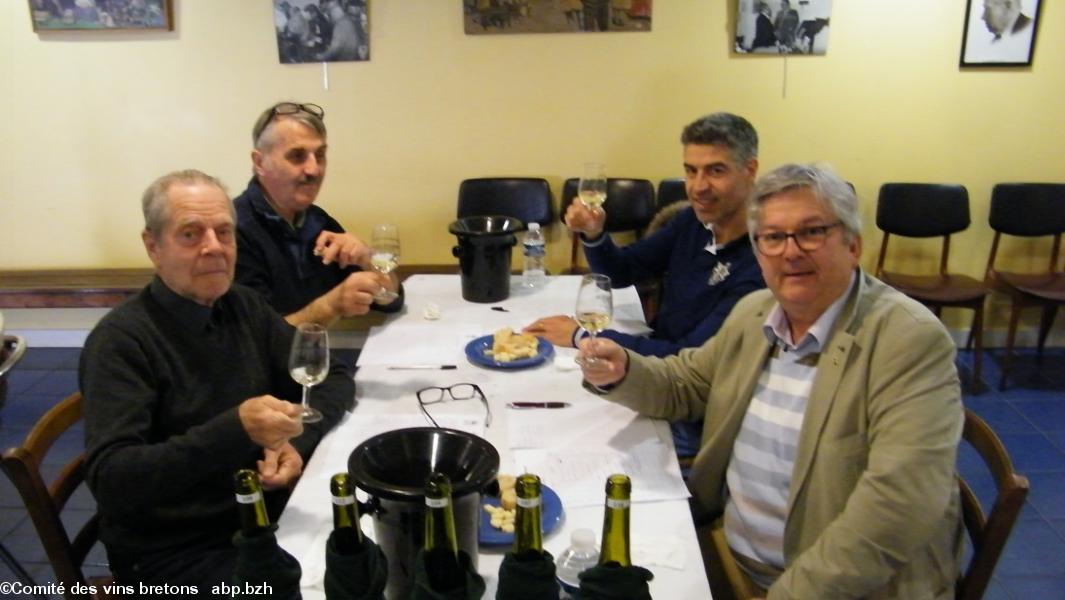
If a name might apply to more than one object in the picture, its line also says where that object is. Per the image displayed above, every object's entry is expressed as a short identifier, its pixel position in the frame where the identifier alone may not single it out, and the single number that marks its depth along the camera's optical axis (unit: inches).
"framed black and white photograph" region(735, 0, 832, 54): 154.8
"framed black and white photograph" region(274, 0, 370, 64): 158.4
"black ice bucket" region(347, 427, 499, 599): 42.4
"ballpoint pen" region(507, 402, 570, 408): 73.5
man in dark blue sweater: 84.8
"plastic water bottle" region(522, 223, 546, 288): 118.3
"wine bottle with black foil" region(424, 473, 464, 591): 38.7
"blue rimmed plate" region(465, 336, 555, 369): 82.4
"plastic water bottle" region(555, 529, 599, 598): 48.6
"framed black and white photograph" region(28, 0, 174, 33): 159.8
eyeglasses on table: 75.3
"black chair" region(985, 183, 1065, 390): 157.4
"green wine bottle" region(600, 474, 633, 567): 40.2
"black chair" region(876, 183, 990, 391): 157.6
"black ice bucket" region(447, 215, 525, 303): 103.3
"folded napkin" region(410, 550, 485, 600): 37.6
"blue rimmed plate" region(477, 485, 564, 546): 51.4
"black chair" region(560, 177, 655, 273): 162.9
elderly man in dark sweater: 55.1
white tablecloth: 51.5
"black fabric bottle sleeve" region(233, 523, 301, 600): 39.4
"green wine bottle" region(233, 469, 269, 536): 39.7
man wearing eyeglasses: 51.3
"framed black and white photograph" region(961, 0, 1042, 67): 154.2
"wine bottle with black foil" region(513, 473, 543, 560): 39.0
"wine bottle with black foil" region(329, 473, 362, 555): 40.0
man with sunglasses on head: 92.1
